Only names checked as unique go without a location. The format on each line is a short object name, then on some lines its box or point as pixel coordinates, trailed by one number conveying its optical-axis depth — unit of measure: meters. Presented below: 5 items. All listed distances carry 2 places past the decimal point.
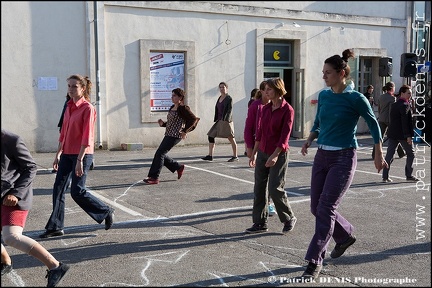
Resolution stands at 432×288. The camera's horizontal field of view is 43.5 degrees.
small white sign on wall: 14.30
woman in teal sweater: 4.87
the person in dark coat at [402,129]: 9.88
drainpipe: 14.83
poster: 15.77
